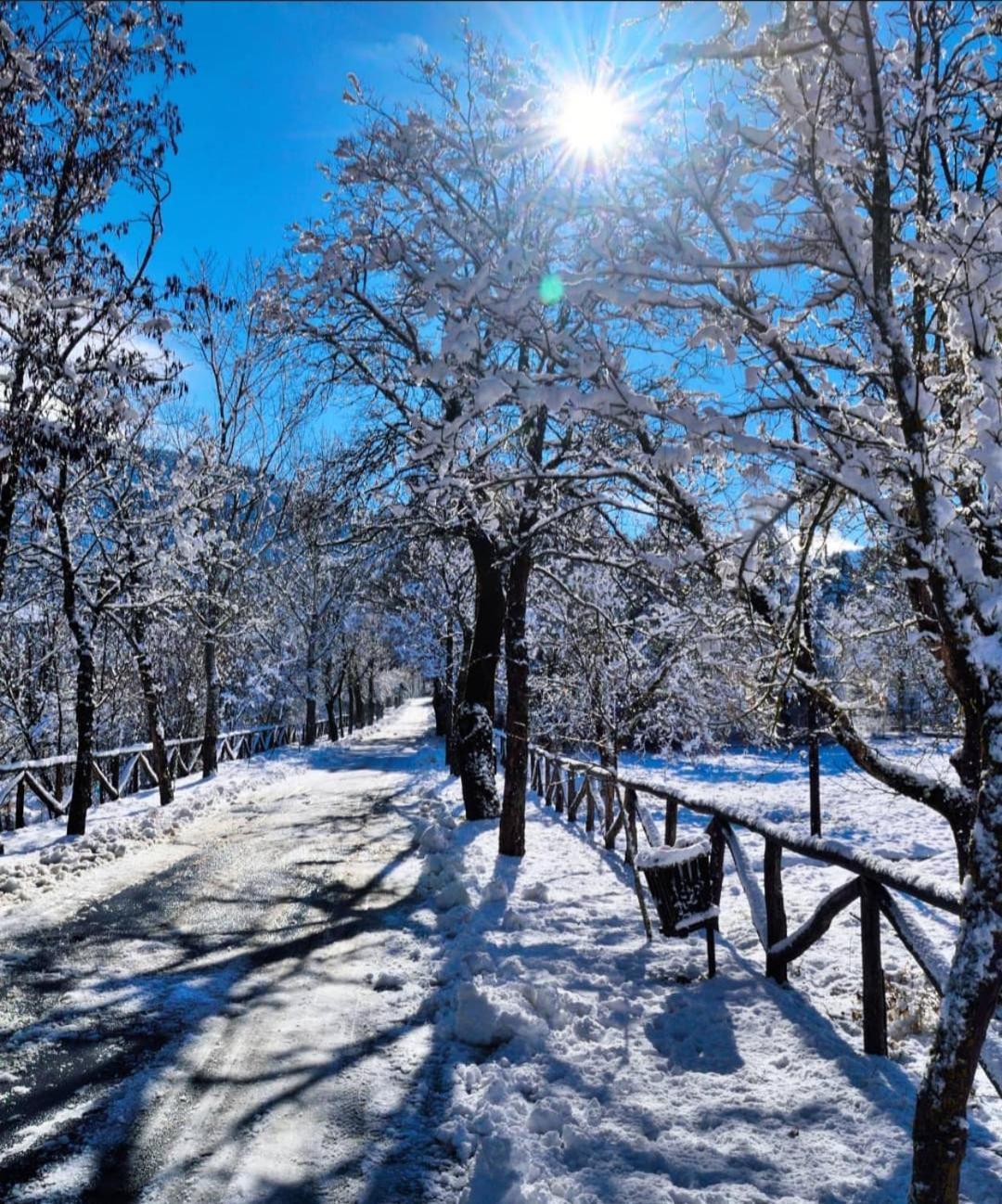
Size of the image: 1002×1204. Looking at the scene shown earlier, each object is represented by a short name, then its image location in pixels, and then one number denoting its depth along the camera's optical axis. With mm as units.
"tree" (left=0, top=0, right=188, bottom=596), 7180
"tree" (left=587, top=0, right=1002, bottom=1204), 2551
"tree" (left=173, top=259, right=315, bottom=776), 16266
